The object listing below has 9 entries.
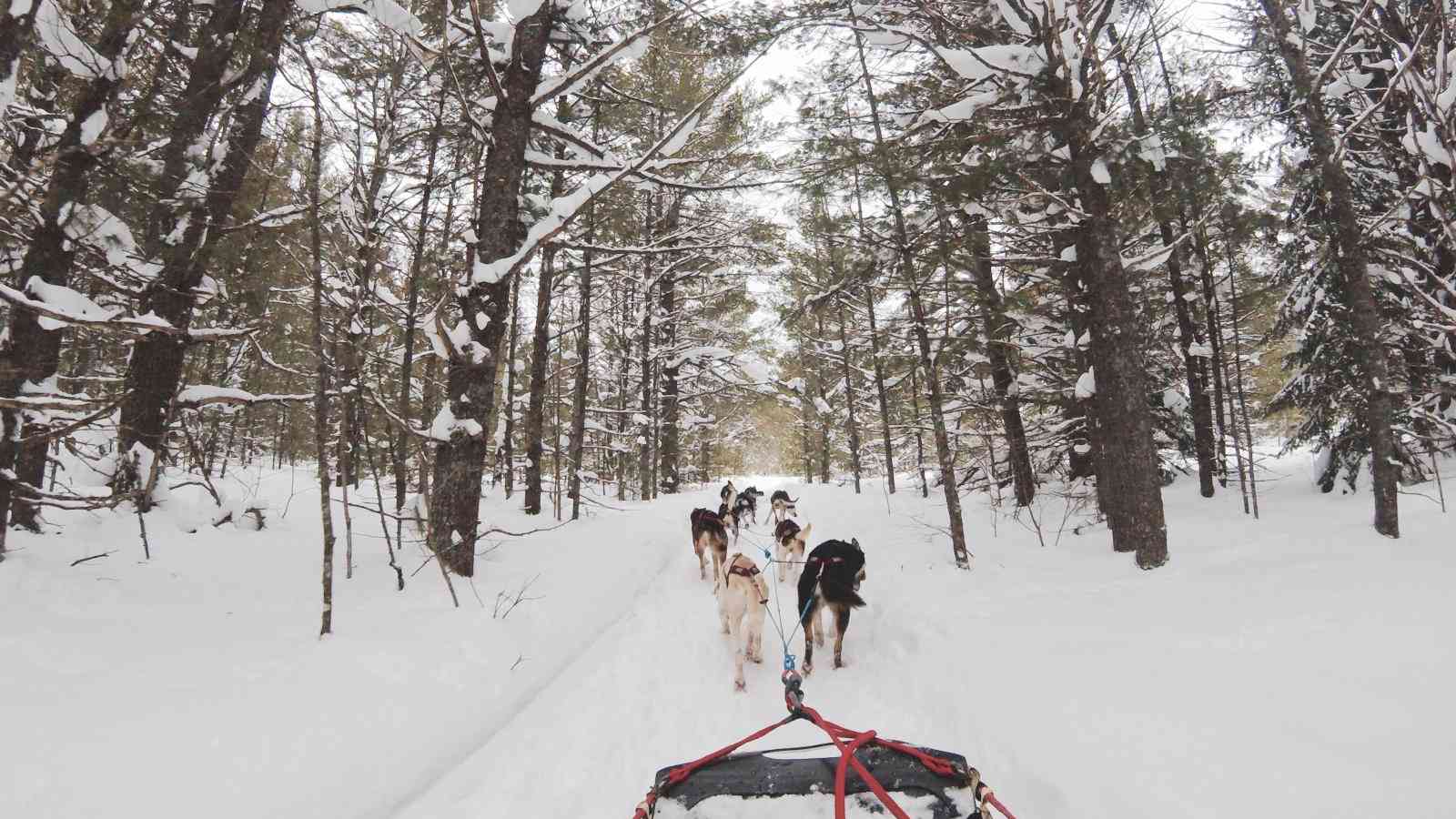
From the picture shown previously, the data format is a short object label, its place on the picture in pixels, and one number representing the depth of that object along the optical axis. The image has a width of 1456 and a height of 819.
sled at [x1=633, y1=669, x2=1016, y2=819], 2.11
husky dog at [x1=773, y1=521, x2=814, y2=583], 8.85
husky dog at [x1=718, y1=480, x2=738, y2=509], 14.77
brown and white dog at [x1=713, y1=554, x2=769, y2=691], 5.10
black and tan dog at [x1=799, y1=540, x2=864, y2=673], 5.19
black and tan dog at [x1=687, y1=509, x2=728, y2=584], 8.52
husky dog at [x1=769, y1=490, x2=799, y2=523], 13.63
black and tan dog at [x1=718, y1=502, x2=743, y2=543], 12.63
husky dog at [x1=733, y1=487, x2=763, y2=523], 16.05
